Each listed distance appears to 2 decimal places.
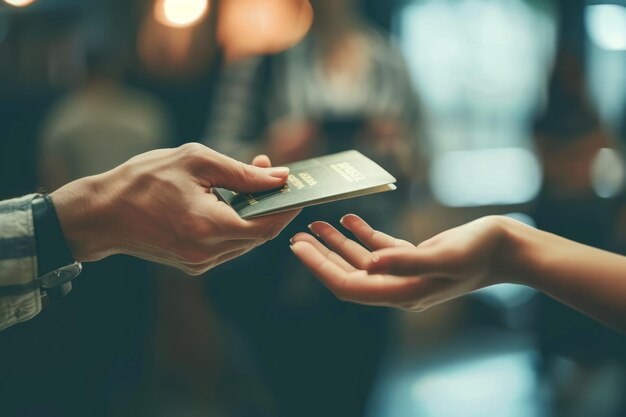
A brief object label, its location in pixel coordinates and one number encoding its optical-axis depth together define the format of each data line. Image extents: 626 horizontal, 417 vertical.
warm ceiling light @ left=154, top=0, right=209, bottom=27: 2.16
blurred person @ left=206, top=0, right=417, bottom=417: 1.59
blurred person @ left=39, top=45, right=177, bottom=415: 1.80
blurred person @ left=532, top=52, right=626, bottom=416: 1.92
